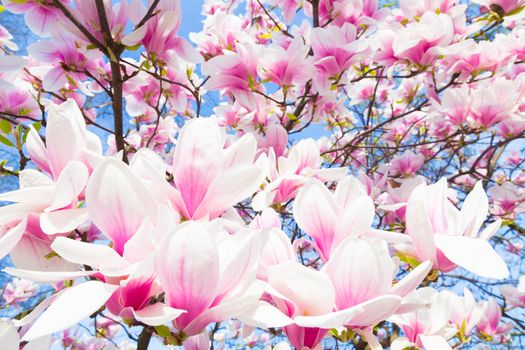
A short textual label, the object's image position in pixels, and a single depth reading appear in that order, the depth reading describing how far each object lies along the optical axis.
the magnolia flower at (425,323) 0.72
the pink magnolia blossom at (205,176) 0.41
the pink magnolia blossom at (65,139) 0.42
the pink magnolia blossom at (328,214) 0.43
